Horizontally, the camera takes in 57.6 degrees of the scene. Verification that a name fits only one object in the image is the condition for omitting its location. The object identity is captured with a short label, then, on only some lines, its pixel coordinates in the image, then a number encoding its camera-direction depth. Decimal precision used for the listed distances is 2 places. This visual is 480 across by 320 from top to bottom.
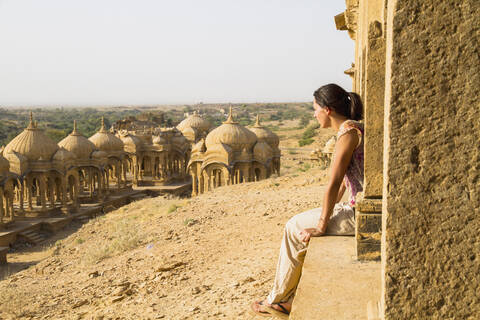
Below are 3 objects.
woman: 2.99
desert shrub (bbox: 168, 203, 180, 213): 11.58
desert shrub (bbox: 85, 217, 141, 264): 7.71
